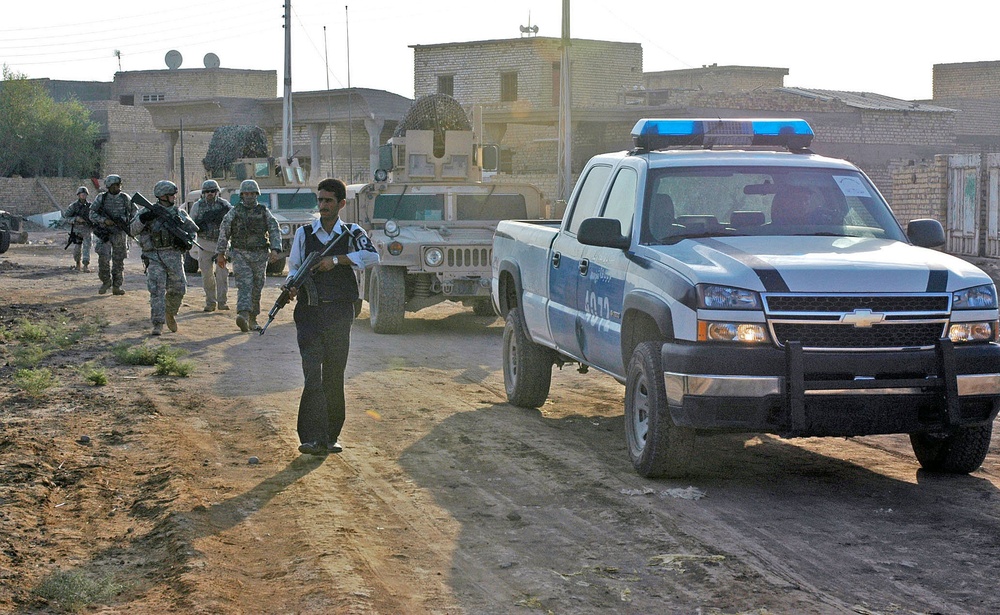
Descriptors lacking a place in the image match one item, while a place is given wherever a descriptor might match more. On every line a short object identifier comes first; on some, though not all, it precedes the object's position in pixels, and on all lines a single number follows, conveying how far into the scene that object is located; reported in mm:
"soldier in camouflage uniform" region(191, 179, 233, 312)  15594
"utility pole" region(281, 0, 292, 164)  35375
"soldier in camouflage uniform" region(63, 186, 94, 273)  20922
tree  54531
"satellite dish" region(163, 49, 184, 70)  66812
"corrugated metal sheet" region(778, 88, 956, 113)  39688
